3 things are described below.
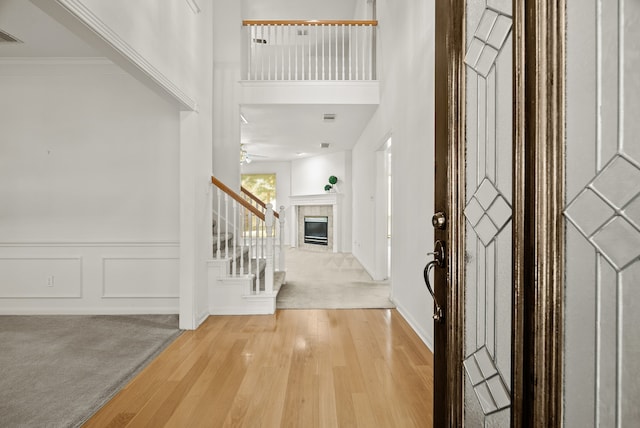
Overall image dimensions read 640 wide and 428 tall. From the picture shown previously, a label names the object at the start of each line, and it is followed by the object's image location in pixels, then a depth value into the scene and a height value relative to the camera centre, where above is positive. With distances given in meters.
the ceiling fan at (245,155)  7.97 +1.34
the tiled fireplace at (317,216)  9.25 -0.07
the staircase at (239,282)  3.78 -0.74
